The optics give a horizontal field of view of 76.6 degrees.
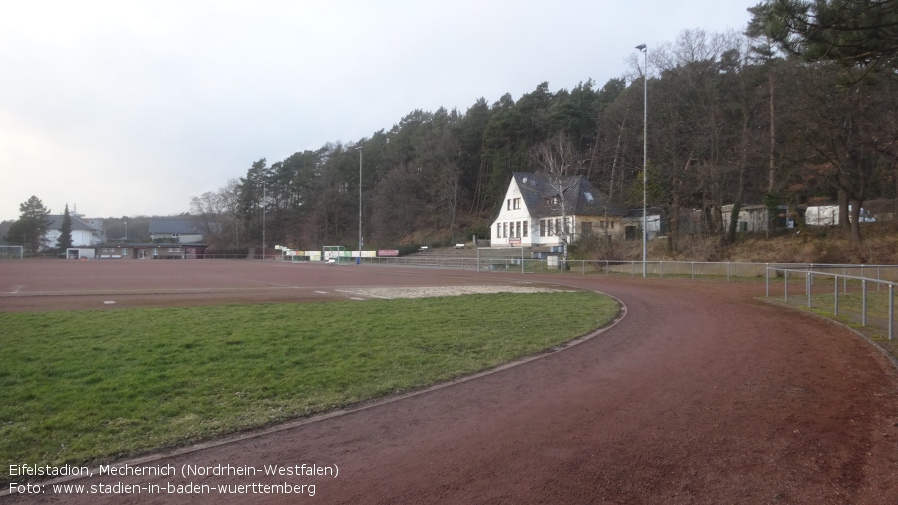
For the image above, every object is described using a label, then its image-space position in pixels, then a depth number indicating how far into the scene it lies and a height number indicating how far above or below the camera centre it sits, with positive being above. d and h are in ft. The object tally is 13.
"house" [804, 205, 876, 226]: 117.70 +5.72
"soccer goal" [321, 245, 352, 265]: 210.32 -4.00
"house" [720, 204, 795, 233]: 119.28 +5.41
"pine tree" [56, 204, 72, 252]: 328.49 +6.80
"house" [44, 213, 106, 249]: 355.36 +9.94
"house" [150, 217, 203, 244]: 412.36 +11.68
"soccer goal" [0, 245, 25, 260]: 241.35 -1.64
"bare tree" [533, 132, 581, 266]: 126.00 +16.79
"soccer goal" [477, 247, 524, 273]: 138.51 -3.70
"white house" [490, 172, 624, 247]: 136.46 +8.67
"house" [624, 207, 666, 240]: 147.95 +4.97
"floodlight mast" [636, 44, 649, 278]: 92.73 +15.70
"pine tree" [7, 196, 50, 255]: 294.87 +11.06
